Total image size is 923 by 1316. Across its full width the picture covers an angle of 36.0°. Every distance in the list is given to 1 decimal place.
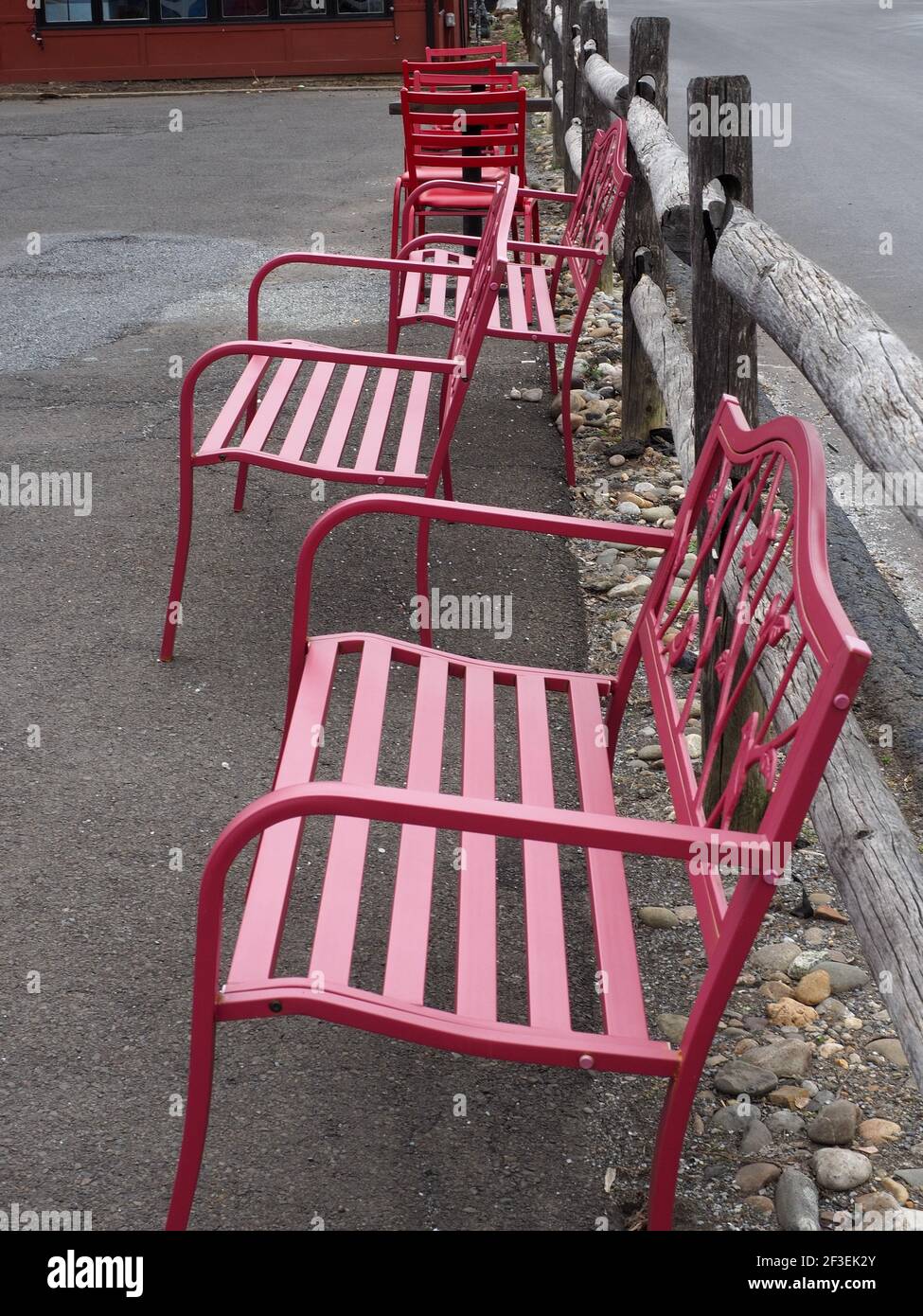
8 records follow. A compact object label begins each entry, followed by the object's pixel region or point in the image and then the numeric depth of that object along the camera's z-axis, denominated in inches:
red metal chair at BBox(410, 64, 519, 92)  317.7
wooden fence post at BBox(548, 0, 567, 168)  416.4
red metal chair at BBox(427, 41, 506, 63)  378.7
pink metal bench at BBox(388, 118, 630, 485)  195.0
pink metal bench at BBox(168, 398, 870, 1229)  69.9
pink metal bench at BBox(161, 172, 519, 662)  146.3
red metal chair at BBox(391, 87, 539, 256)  274.4
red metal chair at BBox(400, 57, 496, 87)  307.8
